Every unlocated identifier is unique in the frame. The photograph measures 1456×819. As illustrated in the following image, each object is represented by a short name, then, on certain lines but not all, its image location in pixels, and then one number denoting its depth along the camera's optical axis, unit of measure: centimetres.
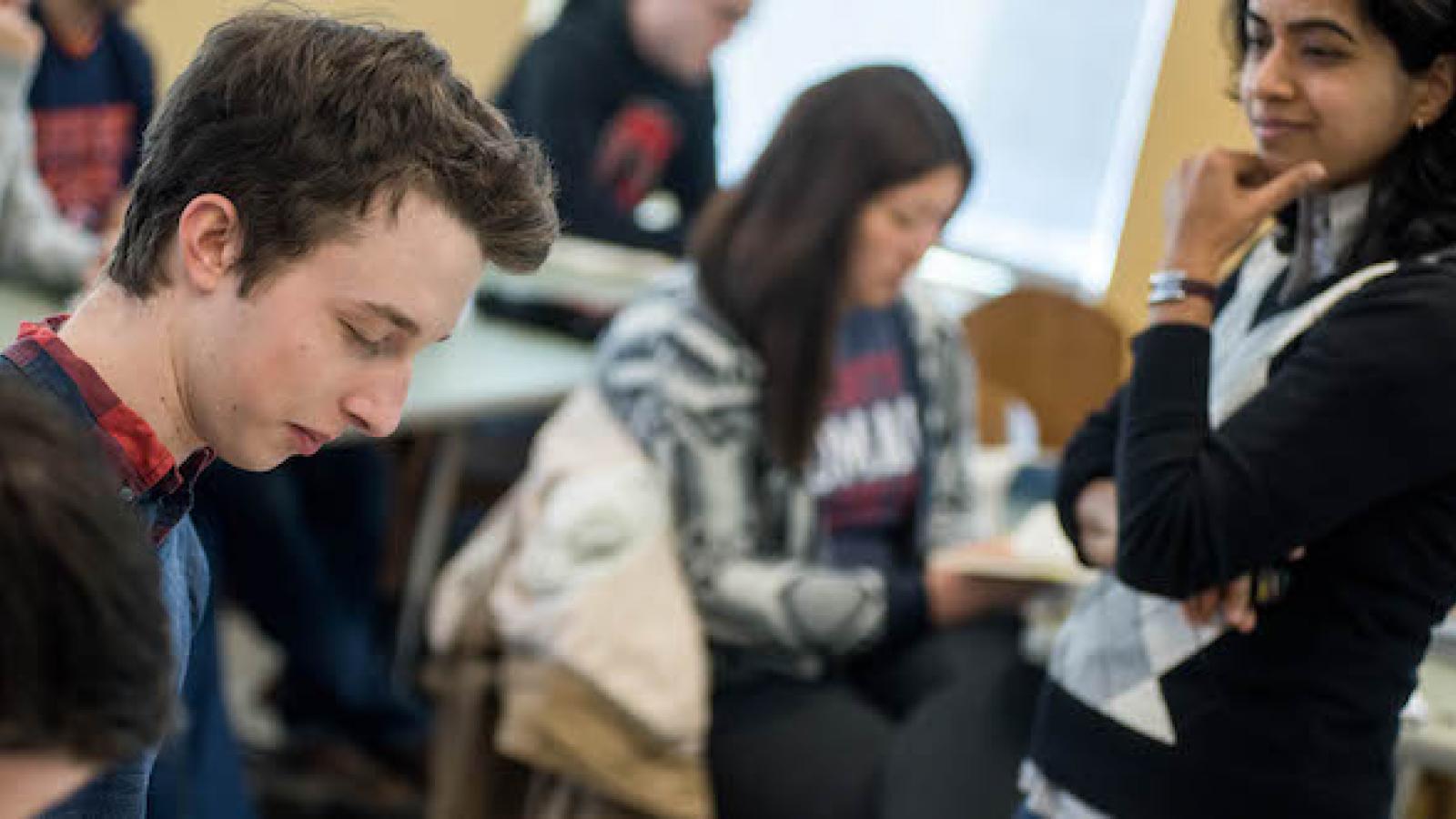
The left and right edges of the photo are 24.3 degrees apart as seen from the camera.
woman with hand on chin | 261
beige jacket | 368
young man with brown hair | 234
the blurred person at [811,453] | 369
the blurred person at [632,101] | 588
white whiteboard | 330
